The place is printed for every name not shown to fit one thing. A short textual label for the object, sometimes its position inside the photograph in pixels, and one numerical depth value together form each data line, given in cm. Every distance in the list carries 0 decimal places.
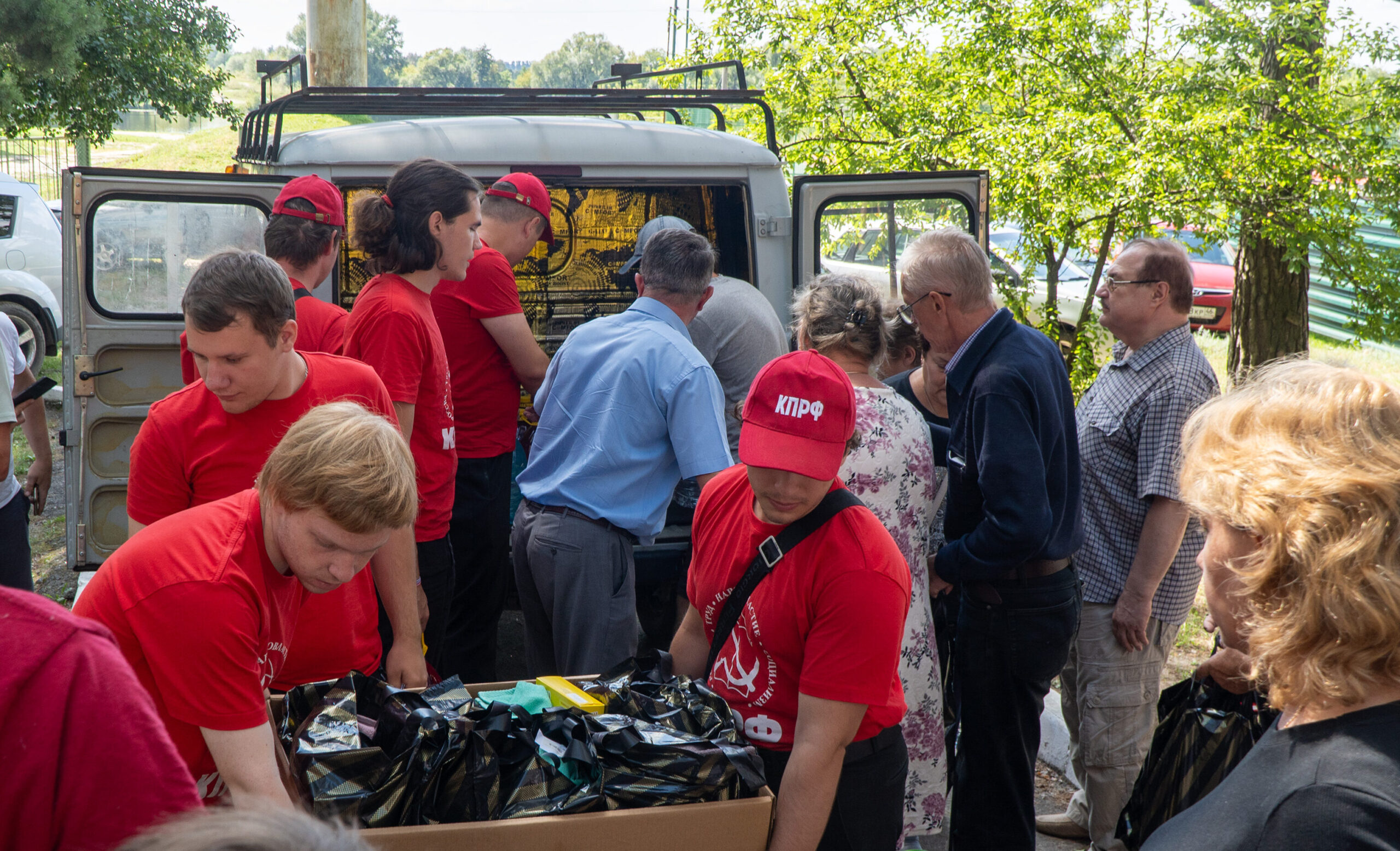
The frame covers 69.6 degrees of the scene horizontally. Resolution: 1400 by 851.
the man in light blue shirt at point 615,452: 299
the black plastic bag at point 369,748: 175
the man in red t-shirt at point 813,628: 188
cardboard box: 172
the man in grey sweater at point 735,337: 382
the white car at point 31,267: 1007
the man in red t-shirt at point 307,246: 322
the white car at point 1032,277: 619
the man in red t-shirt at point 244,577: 159
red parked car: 1364
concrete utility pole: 1130
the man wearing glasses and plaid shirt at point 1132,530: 307
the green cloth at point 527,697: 210
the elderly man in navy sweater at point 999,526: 267
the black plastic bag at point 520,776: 178
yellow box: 208
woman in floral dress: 273
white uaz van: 372
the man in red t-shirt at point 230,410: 227
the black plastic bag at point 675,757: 182
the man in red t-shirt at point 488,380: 375
